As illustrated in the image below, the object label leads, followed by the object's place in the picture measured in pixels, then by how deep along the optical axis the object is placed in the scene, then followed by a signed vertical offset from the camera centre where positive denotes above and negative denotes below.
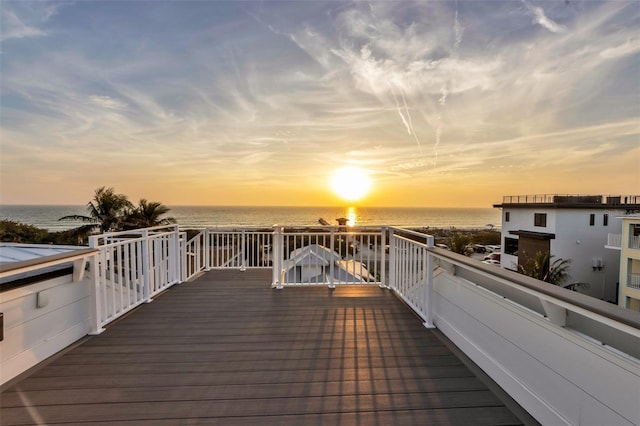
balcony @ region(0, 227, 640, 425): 1.38 -1.19
